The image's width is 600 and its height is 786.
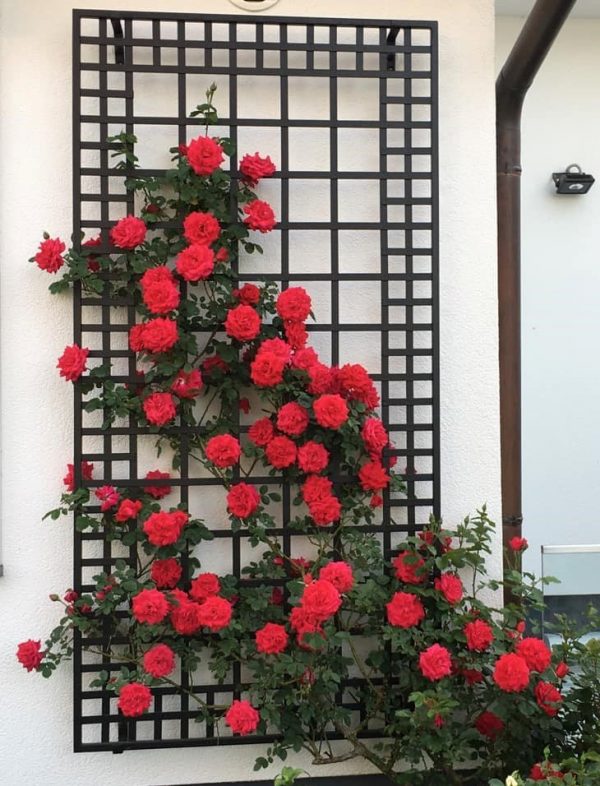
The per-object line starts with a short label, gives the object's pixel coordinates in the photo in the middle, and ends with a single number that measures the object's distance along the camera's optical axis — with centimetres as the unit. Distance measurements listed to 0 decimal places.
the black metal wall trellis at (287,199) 214
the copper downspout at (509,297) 250
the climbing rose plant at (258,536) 200
